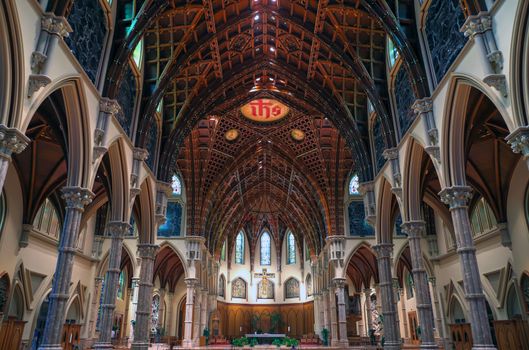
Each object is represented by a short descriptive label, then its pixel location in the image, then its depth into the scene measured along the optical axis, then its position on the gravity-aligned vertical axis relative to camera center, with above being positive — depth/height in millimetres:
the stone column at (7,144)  9242 +4081
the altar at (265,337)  35781 -564
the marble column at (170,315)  39500 +1451
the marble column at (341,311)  29781 +1300
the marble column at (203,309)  34469 +1747
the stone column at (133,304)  33272 +2089
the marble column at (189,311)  30672 +1388
